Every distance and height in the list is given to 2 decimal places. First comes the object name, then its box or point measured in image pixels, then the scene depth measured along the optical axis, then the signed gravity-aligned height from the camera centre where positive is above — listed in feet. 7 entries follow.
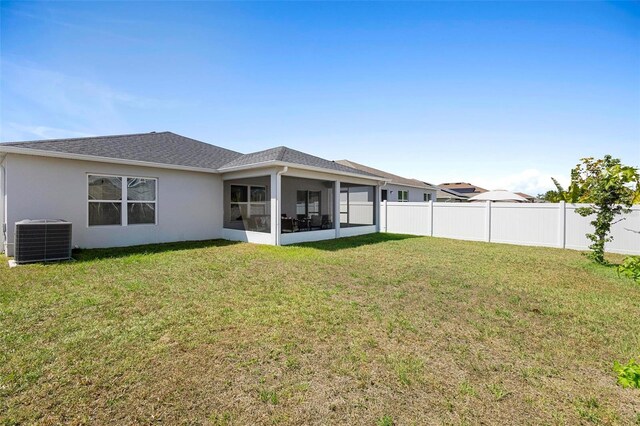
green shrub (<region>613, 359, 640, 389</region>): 5.38 -3.00
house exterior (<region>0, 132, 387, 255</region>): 29.27 +2.00
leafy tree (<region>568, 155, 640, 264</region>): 27.45 +1.04
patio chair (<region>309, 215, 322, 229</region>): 51.53 -2.66
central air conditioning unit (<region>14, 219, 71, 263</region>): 24.91 -3.09
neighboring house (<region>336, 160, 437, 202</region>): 76.86 +5.05
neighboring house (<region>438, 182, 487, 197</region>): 174.37 +12.52
